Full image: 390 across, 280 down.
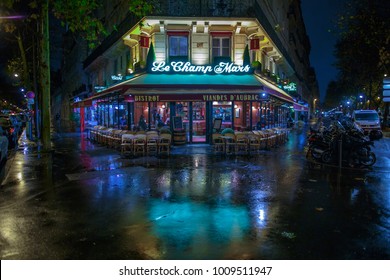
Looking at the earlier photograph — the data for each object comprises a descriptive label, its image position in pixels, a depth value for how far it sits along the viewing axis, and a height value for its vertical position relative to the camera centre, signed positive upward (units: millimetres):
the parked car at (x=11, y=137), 21866 -1226
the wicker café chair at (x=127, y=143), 17497 -1232
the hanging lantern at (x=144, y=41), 21284 +4077
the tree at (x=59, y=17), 13188 +3468
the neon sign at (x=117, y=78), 25917 +2528
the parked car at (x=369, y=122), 28500 -445
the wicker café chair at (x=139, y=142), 17391 -1174
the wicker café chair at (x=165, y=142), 17281 -1167
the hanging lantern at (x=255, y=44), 22391 +4141
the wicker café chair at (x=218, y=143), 17961 -1249
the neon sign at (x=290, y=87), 35128 +2743
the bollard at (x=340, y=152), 13578 -1260
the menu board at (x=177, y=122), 20609 -323
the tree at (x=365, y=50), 19828 +4782
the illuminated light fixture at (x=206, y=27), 20781 +4808
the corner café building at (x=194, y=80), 19219 +1876
